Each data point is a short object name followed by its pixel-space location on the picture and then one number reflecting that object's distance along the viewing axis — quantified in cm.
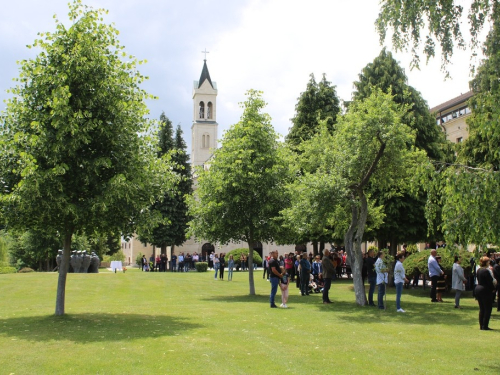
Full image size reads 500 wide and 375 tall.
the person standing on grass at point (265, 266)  3559
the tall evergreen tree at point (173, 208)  6022
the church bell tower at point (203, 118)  9006
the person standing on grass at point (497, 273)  1572
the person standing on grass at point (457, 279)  1680
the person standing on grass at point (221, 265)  3381
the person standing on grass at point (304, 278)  2242
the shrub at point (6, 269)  4395
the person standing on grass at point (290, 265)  2810
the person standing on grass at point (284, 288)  1708
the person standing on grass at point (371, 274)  1788
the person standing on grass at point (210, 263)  5602
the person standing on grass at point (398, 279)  1597
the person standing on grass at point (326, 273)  1858
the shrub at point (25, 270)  4463
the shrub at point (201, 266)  4691
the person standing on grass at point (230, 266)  3331
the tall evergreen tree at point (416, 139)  2795
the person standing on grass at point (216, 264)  3466
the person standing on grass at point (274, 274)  1709
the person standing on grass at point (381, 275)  1614
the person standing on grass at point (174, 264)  4979
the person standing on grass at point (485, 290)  1211
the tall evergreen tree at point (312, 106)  4297
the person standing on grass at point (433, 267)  1878
